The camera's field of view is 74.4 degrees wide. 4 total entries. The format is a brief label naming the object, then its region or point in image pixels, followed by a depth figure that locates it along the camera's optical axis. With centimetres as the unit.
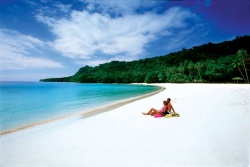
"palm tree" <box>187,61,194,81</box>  6350
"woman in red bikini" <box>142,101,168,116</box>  773
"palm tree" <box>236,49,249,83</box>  4400
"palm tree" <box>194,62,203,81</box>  5958
